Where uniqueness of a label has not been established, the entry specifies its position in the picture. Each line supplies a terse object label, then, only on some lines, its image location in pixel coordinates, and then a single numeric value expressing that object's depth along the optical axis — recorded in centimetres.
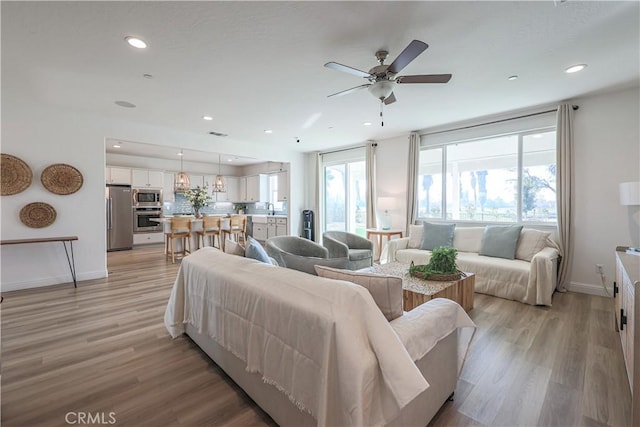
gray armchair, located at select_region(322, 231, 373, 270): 387
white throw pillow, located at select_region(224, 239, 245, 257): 253
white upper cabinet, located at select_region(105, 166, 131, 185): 698
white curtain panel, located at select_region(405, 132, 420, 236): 535
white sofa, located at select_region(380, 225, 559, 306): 329
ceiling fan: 225
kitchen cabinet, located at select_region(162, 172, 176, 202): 809
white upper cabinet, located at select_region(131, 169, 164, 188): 740
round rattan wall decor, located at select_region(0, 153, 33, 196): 371
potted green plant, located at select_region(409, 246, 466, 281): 288
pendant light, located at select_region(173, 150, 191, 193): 648
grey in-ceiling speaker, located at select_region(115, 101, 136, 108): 380
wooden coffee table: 258
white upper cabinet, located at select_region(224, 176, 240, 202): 945
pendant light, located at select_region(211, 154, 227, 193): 722
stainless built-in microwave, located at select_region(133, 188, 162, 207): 741
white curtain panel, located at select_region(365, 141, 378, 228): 611
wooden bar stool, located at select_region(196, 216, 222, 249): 633
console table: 361
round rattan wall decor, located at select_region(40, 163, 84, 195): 400
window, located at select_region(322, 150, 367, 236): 675
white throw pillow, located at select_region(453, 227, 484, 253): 439
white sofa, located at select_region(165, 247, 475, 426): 109
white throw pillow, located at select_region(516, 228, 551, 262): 377
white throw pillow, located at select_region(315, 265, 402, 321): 142
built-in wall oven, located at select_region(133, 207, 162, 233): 744
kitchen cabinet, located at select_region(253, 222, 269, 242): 834
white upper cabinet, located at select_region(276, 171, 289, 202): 763
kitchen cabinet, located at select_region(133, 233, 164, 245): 745
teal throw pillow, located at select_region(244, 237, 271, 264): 234
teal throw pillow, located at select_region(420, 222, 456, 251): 455
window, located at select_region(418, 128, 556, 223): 418
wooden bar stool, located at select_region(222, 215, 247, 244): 691
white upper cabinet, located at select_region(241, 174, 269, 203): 888
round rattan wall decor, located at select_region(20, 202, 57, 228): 388
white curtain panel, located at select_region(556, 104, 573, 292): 381
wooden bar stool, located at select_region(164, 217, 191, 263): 584
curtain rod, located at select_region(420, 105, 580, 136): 382
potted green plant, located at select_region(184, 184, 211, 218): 661
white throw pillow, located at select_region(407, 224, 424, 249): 482
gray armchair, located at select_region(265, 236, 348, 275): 284
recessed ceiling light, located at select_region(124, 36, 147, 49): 233
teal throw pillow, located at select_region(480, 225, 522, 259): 390
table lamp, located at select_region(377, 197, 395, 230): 546
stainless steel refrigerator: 691
